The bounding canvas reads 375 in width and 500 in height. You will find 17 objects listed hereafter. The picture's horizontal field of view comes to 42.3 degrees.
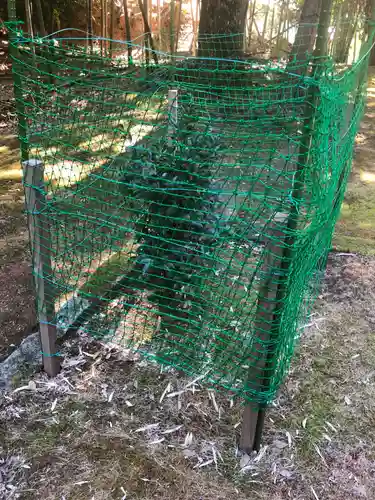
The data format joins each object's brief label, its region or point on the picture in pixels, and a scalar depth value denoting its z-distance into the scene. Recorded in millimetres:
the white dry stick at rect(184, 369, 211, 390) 2664
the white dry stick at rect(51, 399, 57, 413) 2520
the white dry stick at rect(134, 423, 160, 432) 2416
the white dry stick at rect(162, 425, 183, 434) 2400
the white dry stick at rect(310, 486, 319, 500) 2107
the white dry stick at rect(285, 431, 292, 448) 2359
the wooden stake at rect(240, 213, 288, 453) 1863
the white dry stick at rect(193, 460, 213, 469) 2227
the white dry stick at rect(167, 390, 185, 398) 2609
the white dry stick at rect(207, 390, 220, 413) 2543
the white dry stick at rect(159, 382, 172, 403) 2597
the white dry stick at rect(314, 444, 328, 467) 2273
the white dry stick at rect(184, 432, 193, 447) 2339
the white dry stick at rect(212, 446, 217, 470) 2266
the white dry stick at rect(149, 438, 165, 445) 2346
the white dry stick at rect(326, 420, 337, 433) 2454
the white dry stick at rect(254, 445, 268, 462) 2270
